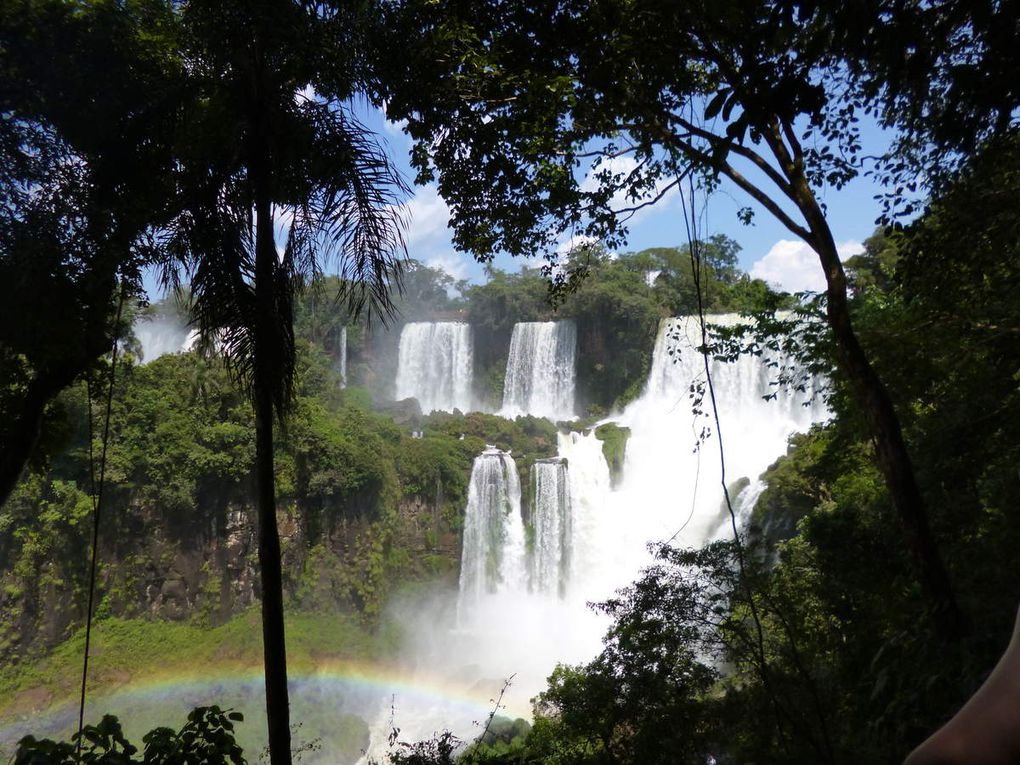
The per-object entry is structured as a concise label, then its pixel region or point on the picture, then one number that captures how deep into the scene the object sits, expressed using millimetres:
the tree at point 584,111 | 3908
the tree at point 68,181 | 4051
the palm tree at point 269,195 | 3793
